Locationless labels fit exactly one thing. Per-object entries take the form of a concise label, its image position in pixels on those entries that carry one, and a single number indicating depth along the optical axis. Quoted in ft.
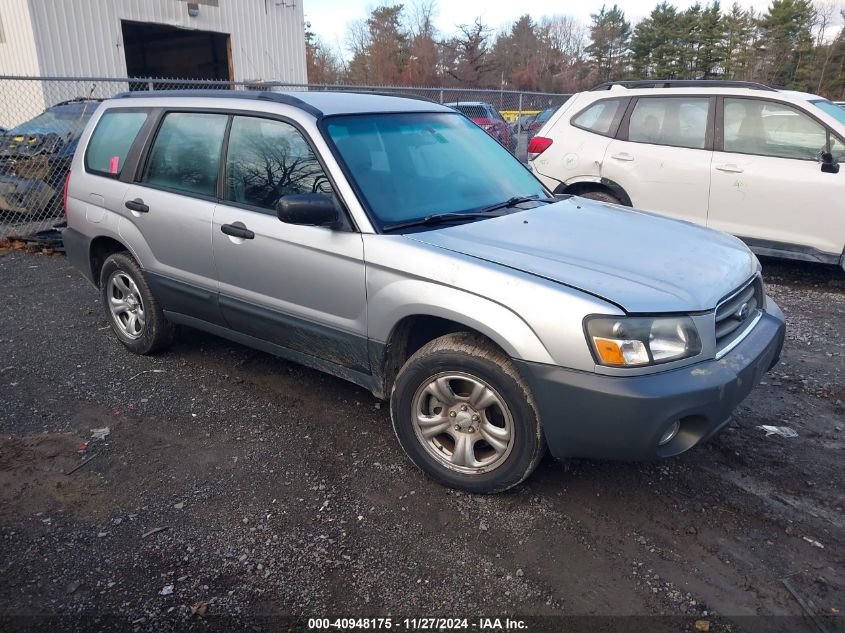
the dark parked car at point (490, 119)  49.29
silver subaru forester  9.07
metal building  46.42
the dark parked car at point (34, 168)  28.91
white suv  20.53
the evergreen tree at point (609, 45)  195.52
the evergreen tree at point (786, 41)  152.56
